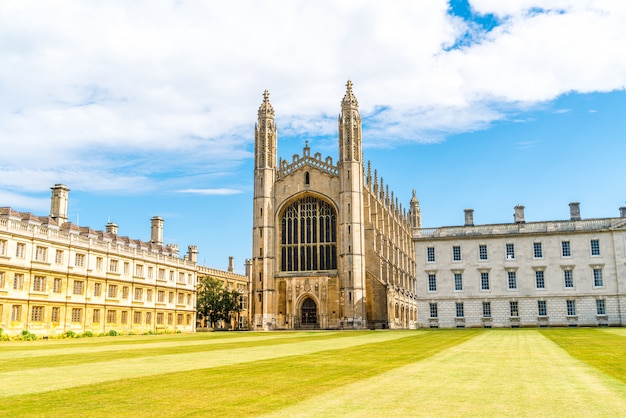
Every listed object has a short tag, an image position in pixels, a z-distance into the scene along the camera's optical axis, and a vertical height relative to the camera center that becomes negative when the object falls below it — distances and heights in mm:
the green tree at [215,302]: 71312 +1536
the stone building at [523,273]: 53469 +3628
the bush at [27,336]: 39928 -1312
